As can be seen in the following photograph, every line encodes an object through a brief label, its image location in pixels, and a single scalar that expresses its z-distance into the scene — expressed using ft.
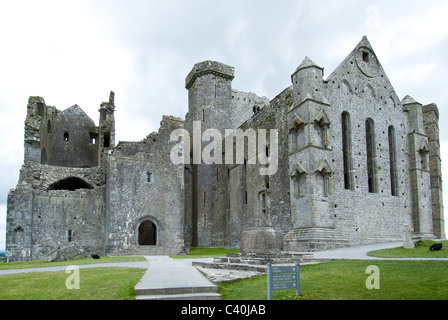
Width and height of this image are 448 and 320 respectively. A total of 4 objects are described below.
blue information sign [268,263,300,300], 23.72
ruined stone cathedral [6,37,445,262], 76.28
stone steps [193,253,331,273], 43.06
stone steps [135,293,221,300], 25.48
